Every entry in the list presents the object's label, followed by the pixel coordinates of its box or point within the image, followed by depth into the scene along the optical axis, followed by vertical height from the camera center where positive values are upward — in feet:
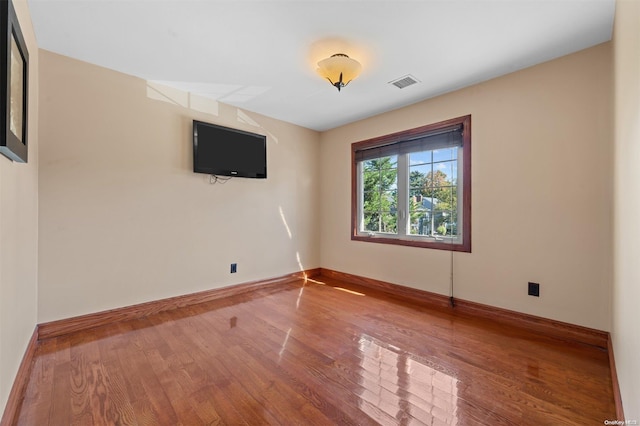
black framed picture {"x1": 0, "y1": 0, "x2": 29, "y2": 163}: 4.08 +2.10
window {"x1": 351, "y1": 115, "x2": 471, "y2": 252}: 10.21 +1.00
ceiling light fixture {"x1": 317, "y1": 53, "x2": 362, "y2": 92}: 7.56 +3.93
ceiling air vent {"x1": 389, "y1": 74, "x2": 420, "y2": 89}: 9.25 +4.42
